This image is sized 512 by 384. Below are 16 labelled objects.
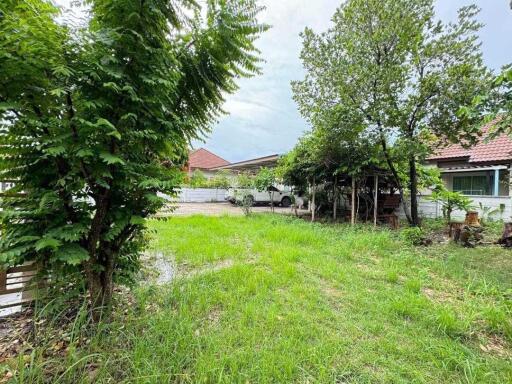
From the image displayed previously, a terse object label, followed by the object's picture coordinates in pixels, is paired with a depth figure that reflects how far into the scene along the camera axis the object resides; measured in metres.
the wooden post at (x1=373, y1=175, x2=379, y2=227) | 8.53
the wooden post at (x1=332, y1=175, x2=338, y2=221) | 9.78
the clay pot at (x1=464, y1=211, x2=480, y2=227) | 7.00
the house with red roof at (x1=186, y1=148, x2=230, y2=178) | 24.91
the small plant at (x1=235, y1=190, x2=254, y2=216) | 10.26
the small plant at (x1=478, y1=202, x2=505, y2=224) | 8.72
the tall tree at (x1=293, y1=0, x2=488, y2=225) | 6.14
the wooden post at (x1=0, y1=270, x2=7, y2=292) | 2.27
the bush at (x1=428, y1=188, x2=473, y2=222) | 8.27
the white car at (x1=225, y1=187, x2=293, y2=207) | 15.90
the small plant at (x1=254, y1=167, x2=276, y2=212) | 11.86
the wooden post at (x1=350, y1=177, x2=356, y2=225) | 8.59
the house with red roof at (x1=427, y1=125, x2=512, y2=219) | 8.77
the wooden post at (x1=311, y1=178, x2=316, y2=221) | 9.73
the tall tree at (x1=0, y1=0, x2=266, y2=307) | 1.44
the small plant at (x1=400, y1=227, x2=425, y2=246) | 5.98
